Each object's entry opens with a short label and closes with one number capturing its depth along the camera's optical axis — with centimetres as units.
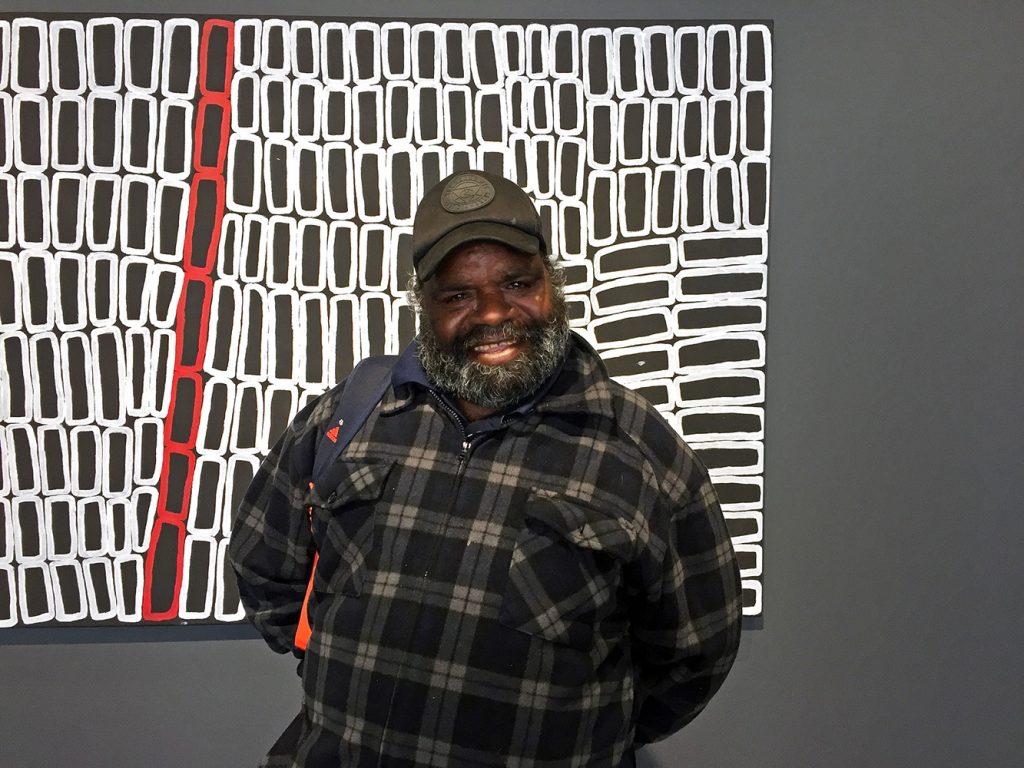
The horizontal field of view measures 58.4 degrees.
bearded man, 114
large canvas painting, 154
